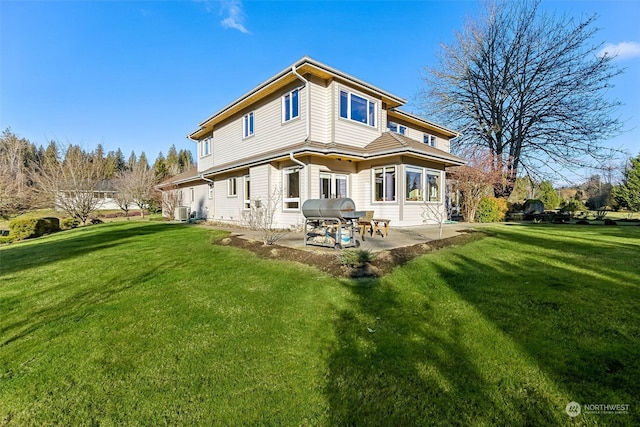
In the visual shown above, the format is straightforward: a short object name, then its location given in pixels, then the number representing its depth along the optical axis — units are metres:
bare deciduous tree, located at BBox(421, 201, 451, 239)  12.78
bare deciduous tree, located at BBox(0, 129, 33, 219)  15.11
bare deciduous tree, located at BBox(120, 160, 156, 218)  26.97
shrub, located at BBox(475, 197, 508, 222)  16.42
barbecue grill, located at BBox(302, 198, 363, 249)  6.98
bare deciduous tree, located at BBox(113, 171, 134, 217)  26.75
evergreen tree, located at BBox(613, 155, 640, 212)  20.61
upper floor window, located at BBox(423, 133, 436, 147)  19.94
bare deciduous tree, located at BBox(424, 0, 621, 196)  17.80
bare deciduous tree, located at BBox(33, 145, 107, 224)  19.14
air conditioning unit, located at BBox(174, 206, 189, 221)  20.42
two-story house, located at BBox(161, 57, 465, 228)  11.38
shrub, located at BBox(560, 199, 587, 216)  22.28
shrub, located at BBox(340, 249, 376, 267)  5.51
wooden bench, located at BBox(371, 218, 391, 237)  8.99
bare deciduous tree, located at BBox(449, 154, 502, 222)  16.30
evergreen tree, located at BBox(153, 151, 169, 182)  43.92
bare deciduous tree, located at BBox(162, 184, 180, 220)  22.50
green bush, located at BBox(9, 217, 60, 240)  15.24
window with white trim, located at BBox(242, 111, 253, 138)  14.99
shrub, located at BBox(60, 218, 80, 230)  18.52
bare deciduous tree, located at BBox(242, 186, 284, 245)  8.17
